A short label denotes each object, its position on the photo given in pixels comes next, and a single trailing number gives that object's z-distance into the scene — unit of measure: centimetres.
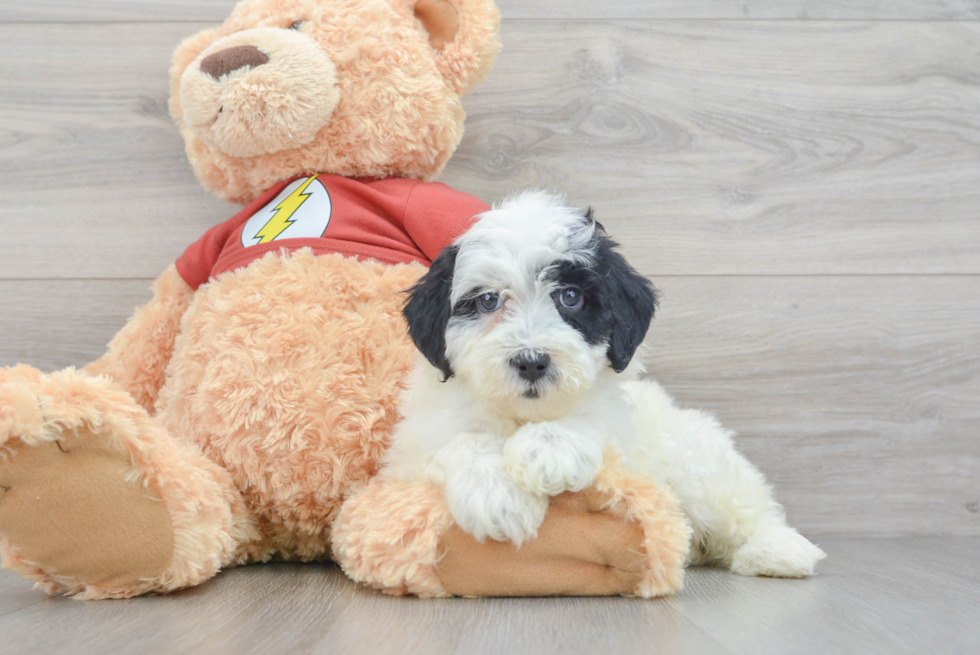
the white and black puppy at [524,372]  107
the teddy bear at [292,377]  109
